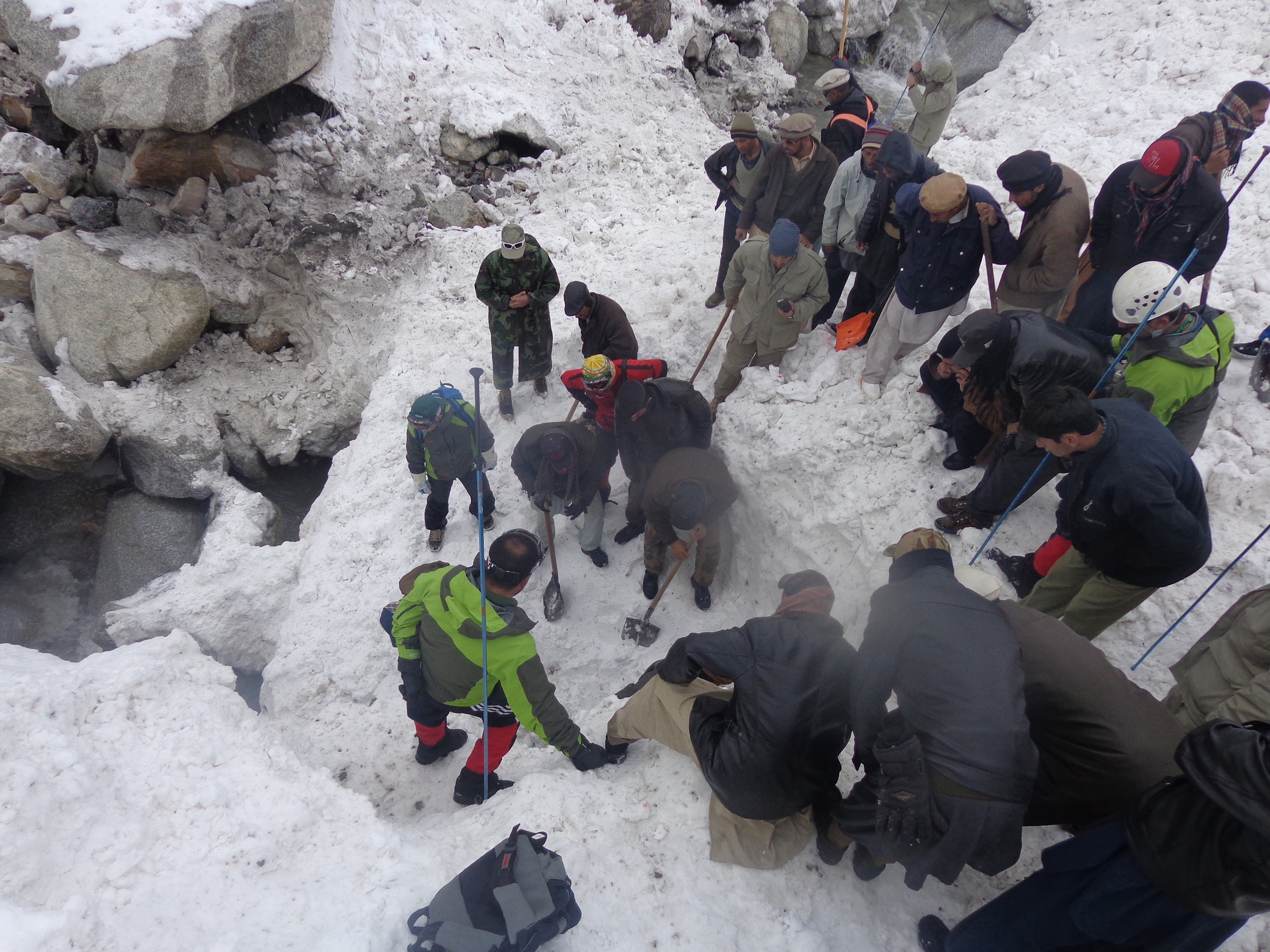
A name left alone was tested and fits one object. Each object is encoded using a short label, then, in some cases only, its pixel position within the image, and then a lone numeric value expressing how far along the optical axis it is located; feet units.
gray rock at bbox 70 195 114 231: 23.21
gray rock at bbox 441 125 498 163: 27.22
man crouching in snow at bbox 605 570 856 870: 9.36
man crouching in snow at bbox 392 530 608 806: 10.96
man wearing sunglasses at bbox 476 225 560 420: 18.98
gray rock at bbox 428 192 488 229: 26.40
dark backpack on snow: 8.36
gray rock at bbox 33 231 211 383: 21.38
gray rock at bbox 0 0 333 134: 21.43
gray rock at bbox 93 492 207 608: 20.76
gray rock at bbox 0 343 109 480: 18.69
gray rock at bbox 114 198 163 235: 23.77
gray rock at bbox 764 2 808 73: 34.86
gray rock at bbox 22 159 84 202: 23.29
